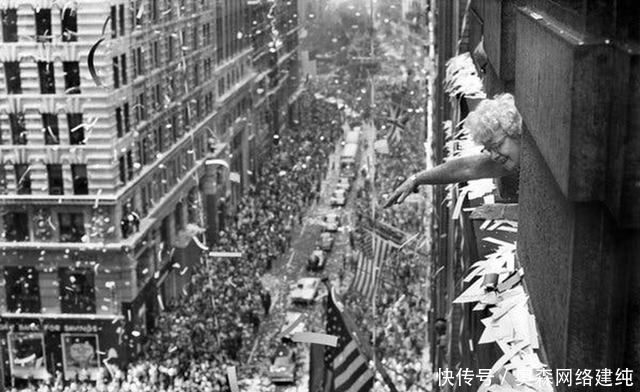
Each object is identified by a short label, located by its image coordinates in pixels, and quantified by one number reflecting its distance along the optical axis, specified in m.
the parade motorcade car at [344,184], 51.34
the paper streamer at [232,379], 14.39
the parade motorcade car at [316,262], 39.31
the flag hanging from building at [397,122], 39.58
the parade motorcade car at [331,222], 44.75
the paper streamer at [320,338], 14.66
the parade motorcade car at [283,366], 25.55
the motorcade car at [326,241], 42.09
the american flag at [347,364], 15.09
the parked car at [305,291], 34.34
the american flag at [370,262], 23.67
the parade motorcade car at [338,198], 49.00
